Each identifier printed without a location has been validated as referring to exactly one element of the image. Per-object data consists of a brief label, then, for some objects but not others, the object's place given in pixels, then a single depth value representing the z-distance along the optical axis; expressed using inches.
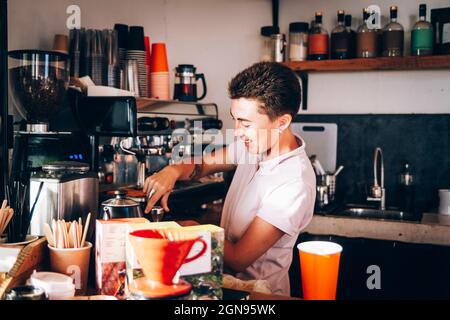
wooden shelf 127.6
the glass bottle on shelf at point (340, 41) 138.3
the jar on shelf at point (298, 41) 142.9
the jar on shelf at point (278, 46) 144.3
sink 135.0
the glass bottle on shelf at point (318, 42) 140.3
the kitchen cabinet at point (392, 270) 114.4
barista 70.4
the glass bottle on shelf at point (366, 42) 134.7
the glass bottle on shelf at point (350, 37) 140.5
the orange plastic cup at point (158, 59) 125.6
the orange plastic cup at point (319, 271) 49.4
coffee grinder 80.0
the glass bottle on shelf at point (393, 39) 132.2
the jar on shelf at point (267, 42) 147.4
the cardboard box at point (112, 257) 49.7
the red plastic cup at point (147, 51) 122.1
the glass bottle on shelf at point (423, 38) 130.2
